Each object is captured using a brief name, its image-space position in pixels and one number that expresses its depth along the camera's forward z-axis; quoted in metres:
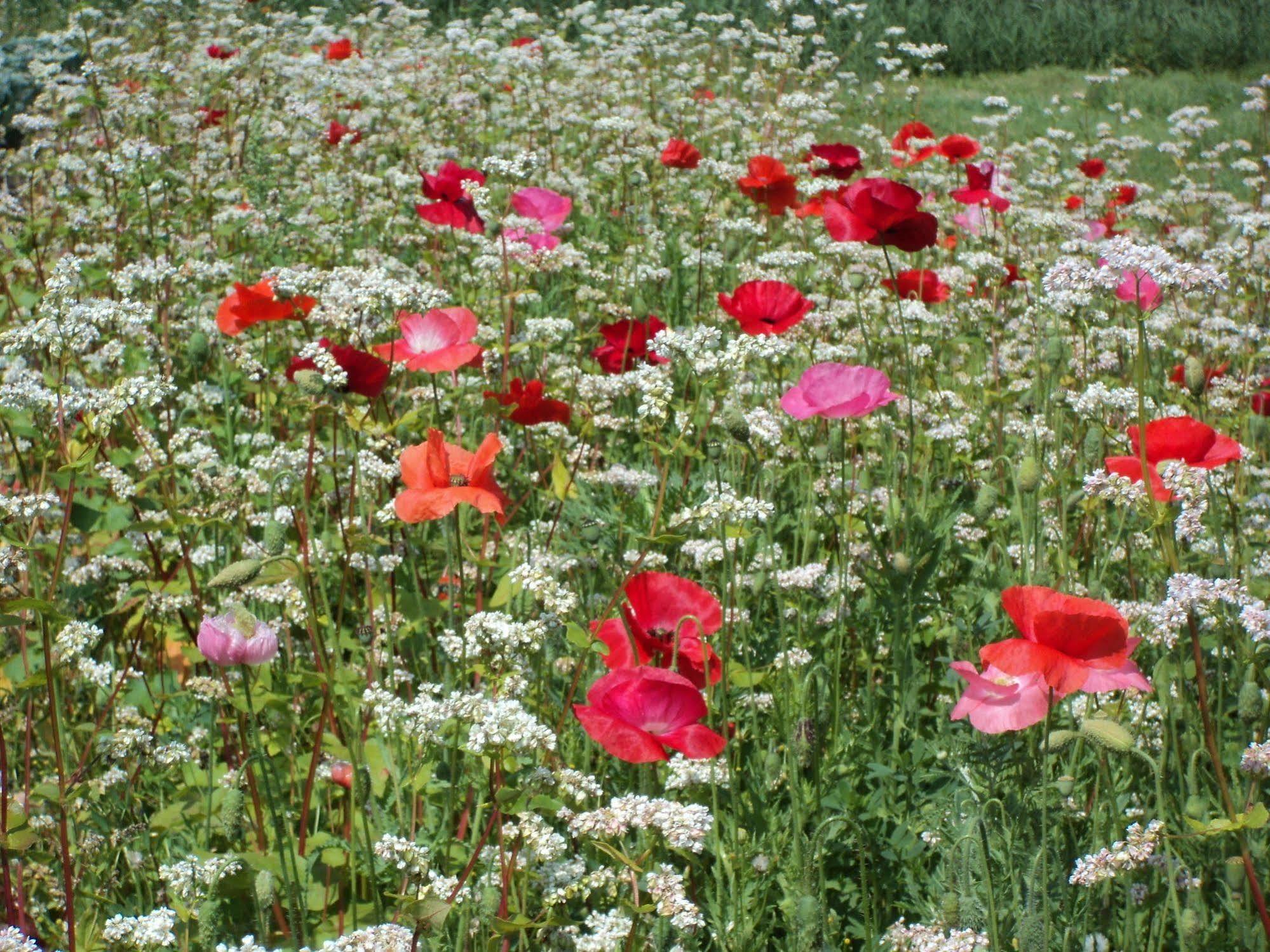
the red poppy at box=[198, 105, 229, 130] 5.47
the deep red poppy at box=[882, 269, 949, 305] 3.83
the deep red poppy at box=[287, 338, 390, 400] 2.19
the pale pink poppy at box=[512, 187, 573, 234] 3.56
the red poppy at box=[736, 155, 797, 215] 4.09
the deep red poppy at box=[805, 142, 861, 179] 4.27
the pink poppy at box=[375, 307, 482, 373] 2.34
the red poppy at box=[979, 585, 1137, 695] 1.49
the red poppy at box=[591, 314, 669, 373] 3.16
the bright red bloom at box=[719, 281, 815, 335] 2.94
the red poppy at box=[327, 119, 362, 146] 5.15
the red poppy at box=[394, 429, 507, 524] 1.88
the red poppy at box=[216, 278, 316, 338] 2.62
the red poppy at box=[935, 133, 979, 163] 4.68
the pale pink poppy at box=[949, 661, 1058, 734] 1.62
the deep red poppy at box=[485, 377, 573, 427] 2.67
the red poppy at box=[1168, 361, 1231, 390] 3.25
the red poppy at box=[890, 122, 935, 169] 5.24
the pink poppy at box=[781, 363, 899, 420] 2.40
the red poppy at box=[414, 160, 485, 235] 3.47
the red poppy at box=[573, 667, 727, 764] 1.56
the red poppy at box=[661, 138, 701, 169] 4.34
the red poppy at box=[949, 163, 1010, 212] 3.97
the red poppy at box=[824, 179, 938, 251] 2.69
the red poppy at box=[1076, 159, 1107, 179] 5.90
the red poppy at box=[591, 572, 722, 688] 1.90
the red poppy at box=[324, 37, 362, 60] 6.46
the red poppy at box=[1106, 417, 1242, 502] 2.00
